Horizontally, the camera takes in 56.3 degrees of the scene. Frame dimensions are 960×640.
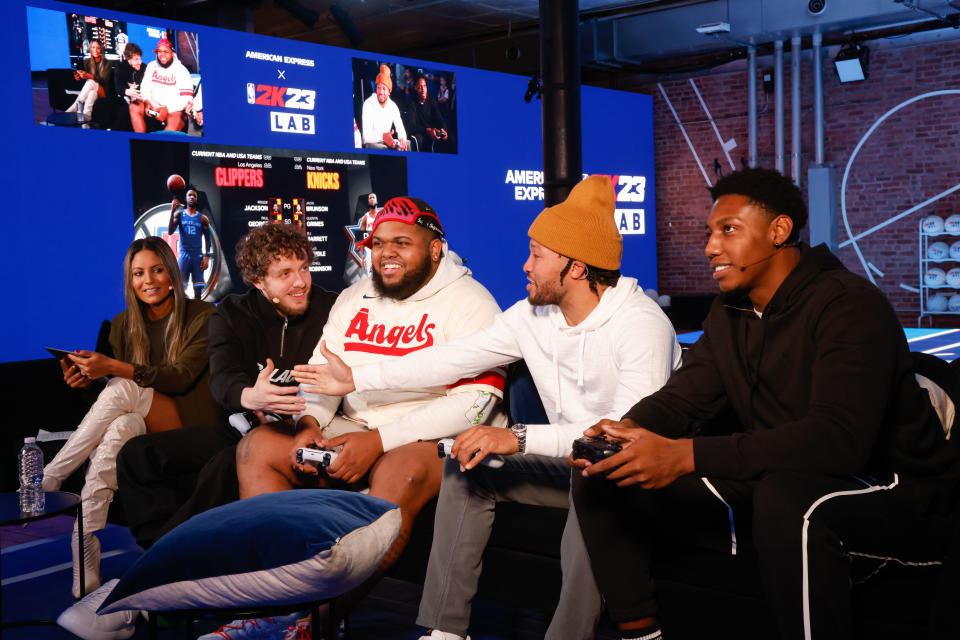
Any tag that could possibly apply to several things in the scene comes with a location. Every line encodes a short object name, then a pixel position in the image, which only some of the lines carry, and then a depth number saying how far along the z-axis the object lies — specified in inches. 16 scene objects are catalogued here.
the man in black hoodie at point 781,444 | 68.3
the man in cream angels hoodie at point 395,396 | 102.4
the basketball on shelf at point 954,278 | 380.4
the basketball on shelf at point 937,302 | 387.5
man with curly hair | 121.3
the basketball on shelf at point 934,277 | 386.0
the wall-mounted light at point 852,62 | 395.5
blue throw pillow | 65.1
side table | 97.0
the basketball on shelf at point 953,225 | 380.2
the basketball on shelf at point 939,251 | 383.9
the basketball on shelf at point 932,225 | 386.6
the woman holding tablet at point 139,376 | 127.3
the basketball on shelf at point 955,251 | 379.2
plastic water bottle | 101.6
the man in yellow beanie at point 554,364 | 90.7
